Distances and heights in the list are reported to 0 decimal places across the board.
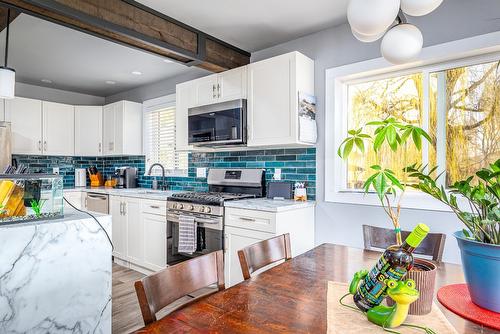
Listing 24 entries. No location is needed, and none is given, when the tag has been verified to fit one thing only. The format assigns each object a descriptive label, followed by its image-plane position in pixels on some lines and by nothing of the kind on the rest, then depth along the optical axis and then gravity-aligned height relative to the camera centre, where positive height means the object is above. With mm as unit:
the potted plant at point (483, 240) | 829 -209
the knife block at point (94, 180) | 5000 -191
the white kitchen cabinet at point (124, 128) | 4484 +605
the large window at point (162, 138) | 4223 +449
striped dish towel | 2906 -649
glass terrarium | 1394 -141
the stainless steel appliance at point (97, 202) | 4085 -467
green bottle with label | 759 -268
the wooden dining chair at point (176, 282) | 894 -381
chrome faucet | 4270 -127
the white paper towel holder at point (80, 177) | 4956 -140
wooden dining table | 812 -428
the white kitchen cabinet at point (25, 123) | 4117 +631
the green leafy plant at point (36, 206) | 1488 -187
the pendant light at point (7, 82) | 2289 +659
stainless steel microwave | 2945 +453
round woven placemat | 833 -419
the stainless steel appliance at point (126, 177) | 4602 -134
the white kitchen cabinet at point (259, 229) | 2428 -513
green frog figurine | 751 -367
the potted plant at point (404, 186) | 838 -54
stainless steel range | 2799 -357
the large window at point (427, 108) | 2109 +468
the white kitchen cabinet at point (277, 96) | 2629 +649
